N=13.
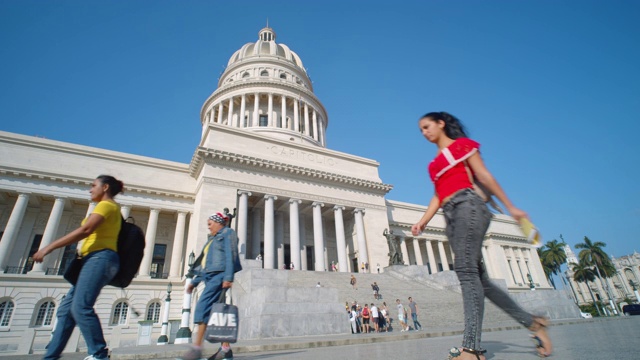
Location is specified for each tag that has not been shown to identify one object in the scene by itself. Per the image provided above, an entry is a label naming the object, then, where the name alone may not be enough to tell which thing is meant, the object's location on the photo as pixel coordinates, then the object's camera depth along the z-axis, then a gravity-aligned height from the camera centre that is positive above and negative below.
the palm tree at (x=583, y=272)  57.12 +6.79
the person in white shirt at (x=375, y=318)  14.59 +0.43
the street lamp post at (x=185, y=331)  11.24 +0.34
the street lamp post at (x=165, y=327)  12.38 +0.56
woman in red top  2.69 +0.79
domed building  21.12 +9.73
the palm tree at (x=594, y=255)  56.53 +9.42
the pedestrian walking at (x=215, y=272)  4.47 +0.88
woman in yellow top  3.10 +0.66
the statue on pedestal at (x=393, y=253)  27.61 +5.72
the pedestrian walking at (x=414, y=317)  14.66 +0.37
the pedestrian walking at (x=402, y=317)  14.73 +0.41
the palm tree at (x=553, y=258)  59.94 +9.69
